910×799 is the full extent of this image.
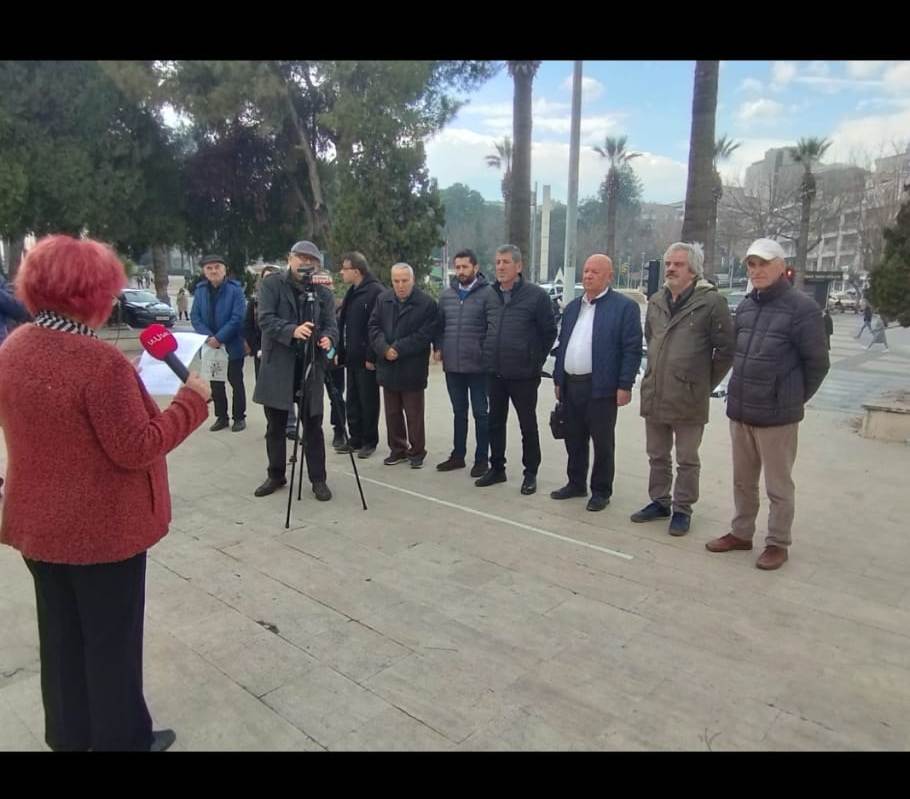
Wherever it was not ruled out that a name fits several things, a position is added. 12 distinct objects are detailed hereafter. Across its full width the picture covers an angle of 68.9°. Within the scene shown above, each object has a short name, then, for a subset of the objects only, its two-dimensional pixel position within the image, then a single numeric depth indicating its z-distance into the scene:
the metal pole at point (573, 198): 12.24
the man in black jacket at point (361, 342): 6.30
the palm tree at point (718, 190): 12.11
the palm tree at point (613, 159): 40.08
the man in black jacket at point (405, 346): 5.81
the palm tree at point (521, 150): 13.91
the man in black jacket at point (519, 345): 5.21
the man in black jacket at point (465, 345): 5.62
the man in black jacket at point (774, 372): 3.76
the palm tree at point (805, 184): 30.44
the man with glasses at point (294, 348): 4.99
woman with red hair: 1.85
